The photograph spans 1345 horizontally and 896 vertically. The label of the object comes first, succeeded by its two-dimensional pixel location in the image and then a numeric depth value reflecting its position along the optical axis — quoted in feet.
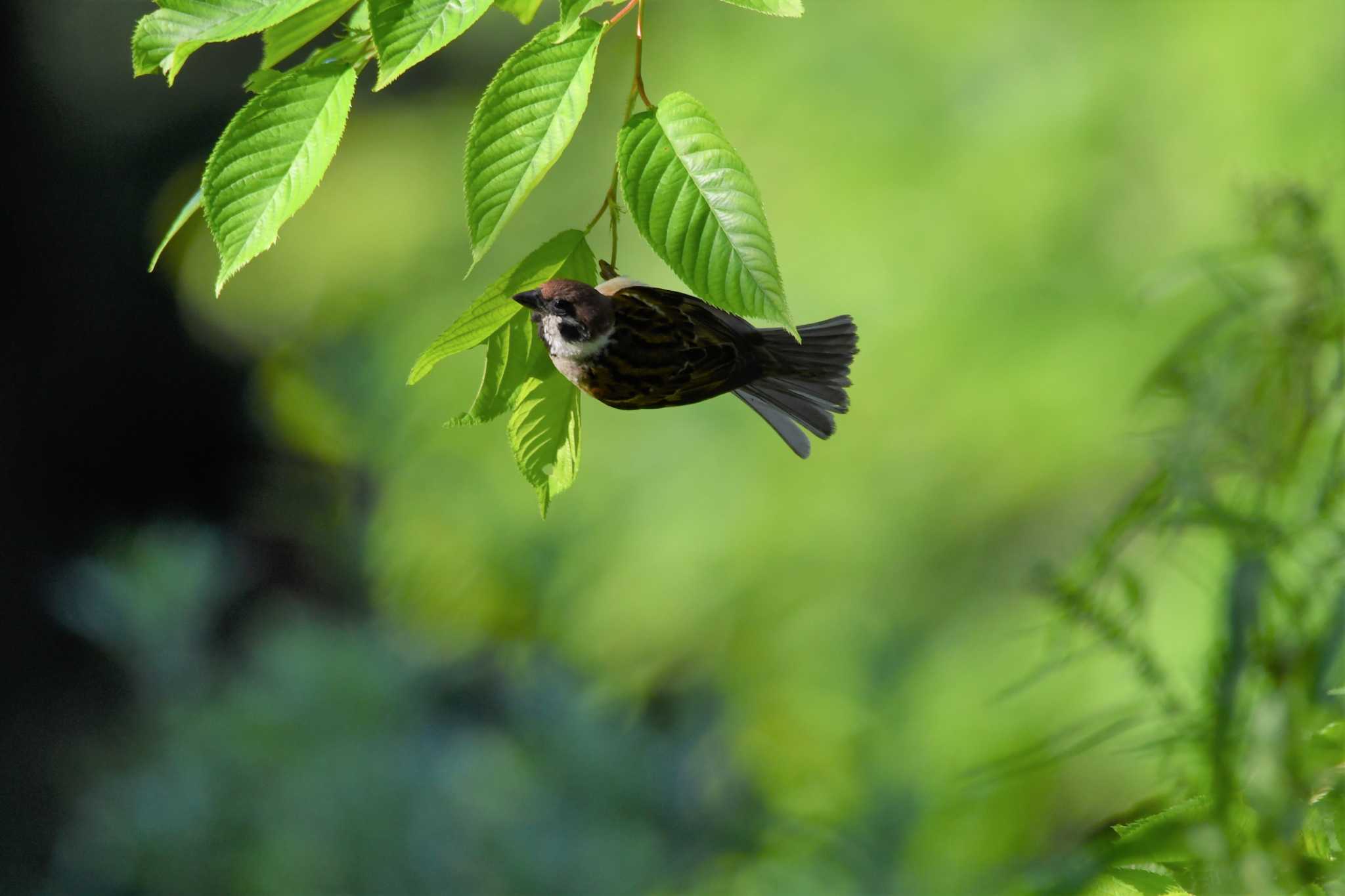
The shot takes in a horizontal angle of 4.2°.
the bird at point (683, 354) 19.66
